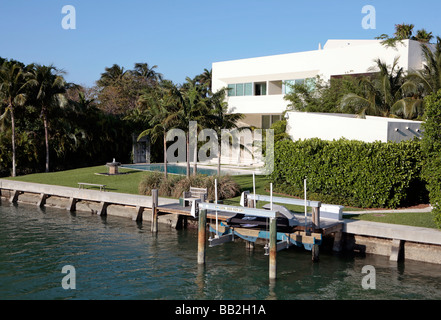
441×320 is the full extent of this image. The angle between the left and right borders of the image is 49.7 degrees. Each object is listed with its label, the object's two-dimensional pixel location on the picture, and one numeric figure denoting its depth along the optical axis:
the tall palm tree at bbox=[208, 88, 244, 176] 27.66
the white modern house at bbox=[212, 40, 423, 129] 33.06
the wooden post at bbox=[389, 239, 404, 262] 16.28
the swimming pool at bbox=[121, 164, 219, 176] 35.41
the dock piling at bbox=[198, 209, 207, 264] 15.77
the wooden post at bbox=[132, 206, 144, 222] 23.27
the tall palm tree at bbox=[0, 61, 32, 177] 34.56
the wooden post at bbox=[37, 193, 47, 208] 27.93
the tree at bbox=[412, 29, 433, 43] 37.33
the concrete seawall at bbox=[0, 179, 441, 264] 16.17
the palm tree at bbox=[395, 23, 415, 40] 36.41
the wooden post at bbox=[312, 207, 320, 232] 16.36
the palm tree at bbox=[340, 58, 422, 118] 29.19
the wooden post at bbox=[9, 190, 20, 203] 29.64
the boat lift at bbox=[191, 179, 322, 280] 14.39
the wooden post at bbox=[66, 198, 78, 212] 26.42
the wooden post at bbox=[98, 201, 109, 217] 24.98
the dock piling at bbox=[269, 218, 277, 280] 14.25
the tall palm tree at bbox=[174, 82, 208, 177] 26.80
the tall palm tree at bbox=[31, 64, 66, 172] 35.34
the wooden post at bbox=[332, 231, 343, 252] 17.59
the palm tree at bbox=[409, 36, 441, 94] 29.12
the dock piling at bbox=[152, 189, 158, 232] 20.69
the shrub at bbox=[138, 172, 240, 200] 24.19
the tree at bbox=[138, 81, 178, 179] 27.10
